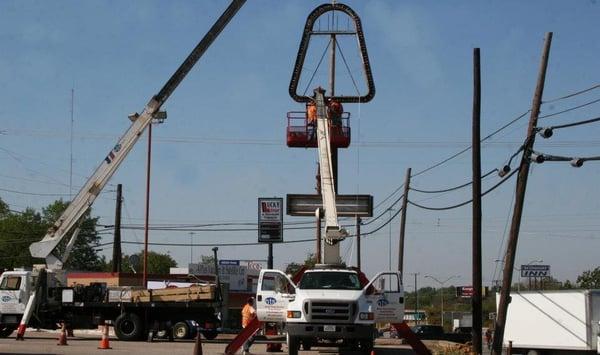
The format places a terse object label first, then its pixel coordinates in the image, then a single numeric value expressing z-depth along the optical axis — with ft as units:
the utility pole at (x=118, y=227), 189.36
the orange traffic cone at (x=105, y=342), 83.09
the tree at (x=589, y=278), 356.59
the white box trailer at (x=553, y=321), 88.12
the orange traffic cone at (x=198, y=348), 57.16
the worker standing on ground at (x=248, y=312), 86.67
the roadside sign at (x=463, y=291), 342.05
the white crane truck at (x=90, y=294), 103.19
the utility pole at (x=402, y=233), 158.92
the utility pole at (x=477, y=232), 82.38
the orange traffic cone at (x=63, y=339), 88.03
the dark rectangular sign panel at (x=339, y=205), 135.23
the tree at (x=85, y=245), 316.40
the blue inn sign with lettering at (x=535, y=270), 264.89
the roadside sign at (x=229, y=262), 247.83
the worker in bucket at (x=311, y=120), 123.54
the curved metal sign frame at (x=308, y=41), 125.29
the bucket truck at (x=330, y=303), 64.39
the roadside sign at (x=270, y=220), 194.80
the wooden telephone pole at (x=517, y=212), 81.20
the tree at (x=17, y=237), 296.71
